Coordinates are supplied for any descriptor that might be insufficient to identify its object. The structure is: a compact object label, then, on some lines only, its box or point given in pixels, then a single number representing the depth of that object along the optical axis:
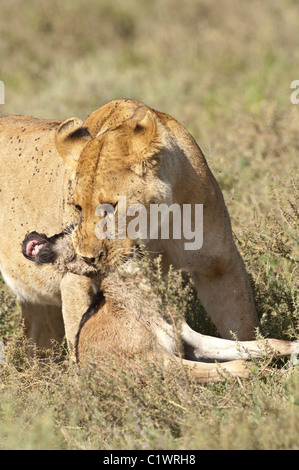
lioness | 7.69
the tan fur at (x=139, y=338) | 7.70
